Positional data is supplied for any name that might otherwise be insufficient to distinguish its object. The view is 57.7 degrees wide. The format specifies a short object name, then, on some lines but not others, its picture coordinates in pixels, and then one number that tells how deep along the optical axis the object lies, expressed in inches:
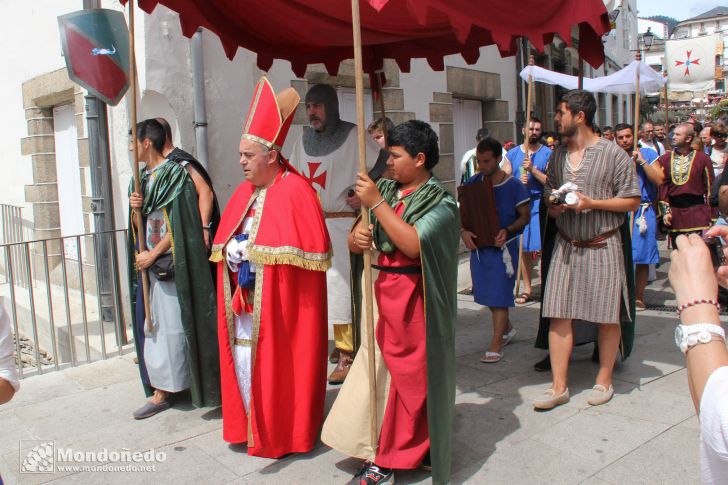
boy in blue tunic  193.0
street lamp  483.2
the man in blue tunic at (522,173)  275.0
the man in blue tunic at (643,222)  257.4
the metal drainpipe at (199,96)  243.6
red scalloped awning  140.3
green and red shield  191.5
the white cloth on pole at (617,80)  357.7
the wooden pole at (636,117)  220.5
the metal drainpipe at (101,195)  211.8
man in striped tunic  154.0
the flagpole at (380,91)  150.4
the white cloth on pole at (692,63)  476.7
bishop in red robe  134.5
